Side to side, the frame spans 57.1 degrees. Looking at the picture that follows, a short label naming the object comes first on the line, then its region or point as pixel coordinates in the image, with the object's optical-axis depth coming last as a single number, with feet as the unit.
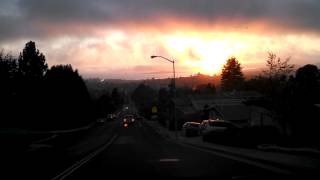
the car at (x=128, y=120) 202.29
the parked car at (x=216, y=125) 79.67
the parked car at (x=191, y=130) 103.25
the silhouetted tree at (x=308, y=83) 73.45
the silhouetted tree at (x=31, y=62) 219.63
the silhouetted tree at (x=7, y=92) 138.36
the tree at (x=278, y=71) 109.40
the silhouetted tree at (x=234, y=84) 317.15
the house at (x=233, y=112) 118.04
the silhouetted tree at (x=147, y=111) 276.51
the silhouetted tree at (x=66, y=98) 164.93
